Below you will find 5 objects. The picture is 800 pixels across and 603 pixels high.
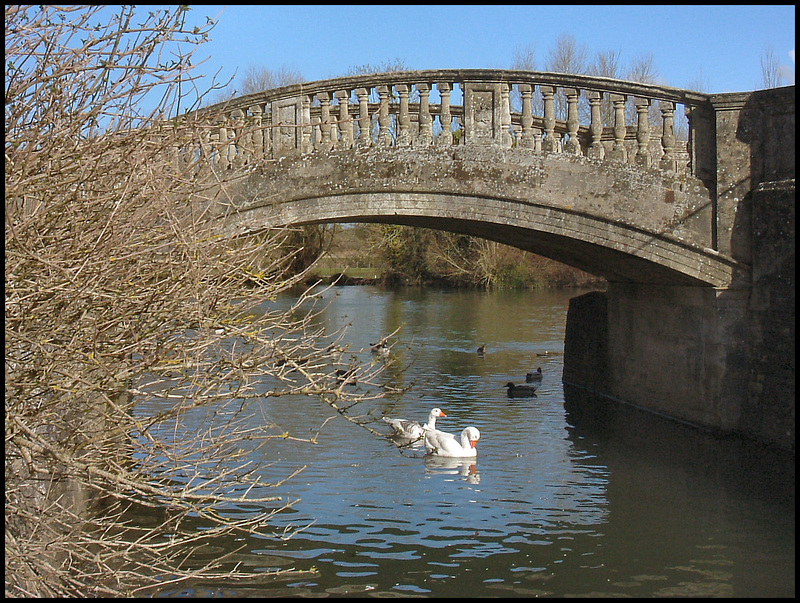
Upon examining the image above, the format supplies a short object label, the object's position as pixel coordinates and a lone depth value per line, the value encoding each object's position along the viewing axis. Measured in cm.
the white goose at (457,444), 970
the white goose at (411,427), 997
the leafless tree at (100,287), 427
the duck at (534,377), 1454
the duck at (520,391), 1345
